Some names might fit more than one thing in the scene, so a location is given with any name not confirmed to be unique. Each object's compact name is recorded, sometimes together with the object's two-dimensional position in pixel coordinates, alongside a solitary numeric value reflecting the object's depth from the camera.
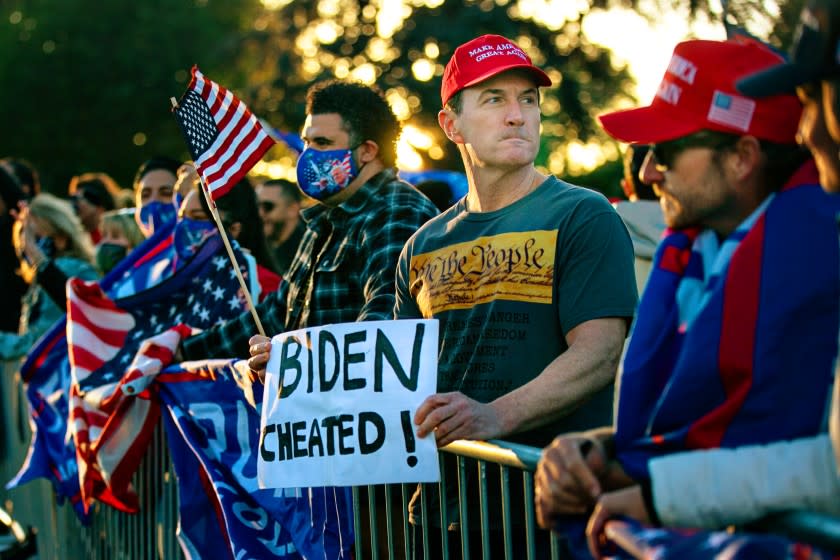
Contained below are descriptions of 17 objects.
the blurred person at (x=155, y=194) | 9.88
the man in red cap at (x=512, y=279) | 4.51
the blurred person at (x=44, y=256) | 10.07
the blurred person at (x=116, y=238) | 10.52
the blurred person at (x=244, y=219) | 7.97
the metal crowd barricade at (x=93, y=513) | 7.02
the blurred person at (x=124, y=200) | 12.99
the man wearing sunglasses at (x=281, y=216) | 10.39
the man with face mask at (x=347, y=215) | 5.91
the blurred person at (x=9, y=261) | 11.40
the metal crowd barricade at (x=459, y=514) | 4.11
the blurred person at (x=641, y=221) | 7.22
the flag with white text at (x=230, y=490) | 5.57
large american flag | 7.23
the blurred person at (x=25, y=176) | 12.49
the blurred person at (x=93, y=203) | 12.45
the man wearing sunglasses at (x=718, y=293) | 3.13
